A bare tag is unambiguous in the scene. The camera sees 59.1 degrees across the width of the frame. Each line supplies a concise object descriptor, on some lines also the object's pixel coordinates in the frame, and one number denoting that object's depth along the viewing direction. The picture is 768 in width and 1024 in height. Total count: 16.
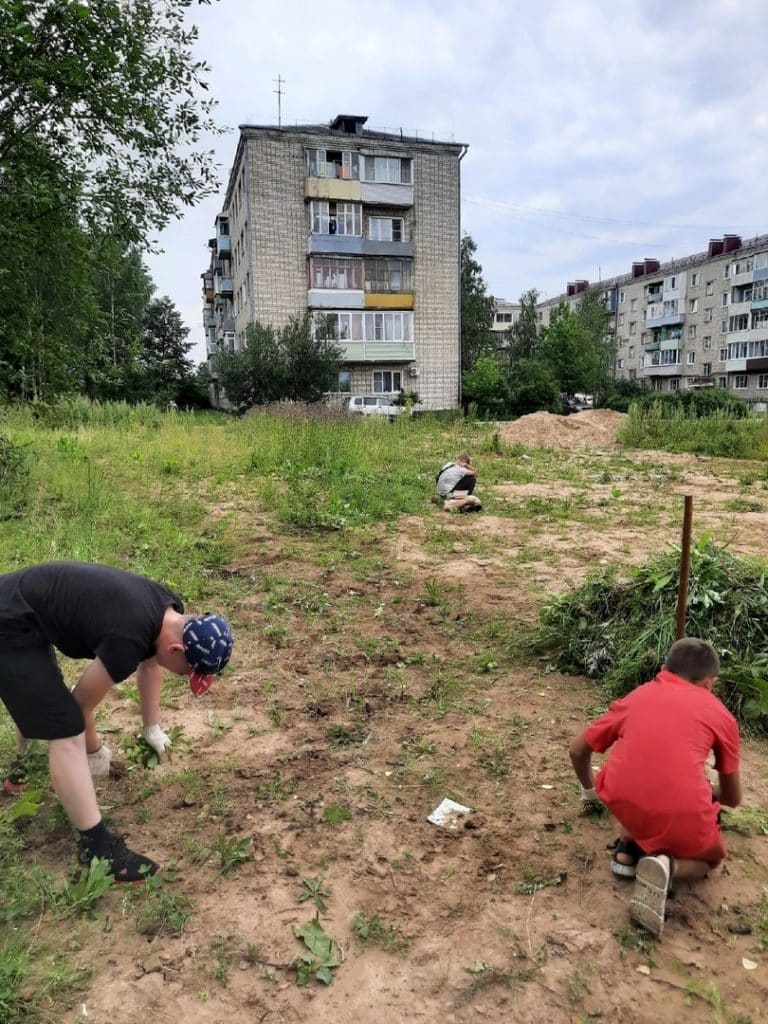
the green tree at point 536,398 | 33.36
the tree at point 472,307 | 40.88
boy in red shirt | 2.18
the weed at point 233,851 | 2.45
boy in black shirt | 2.27
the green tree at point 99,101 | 6.74
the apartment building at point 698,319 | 46.50
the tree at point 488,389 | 33.19
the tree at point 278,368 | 25.56
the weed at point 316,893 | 2.30
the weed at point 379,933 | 2.13
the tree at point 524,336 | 50.31
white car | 27.70
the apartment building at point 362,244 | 29.88
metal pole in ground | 3.03
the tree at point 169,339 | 39.55
